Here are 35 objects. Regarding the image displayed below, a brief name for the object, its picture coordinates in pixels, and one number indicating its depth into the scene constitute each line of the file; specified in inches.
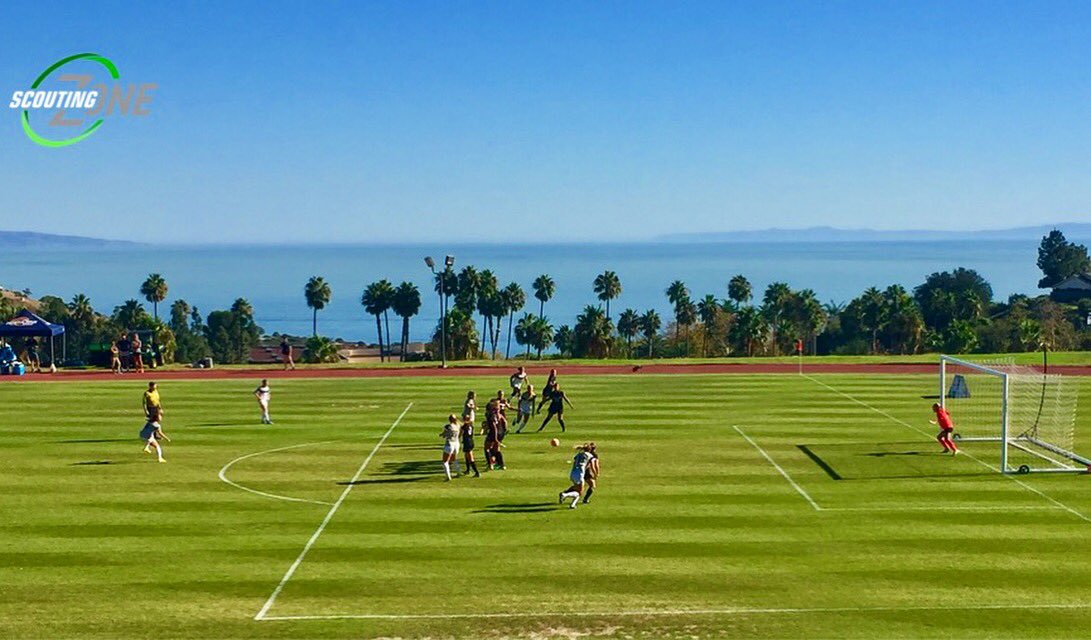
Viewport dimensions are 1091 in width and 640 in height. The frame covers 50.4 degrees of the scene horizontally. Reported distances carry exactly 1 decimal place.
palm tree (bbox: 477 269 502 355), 5511.8
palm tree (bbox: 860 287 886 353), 4426.7
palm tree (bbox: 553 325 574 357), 5576.3
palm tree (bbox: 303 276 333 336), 5654.5
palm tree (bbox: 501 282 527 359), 5575.8
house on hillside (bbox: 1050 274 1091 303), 6565.0
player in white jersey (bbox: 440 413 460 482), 1213.7
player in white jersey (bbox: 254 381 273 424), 1624.0
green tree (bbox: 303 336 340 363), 3703.2
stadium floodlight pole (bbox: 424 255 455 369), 2343.4
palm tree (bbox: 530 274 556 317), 5880.9
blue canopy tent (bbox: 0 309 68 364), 2519.7
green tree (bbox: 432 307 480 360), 4387.3
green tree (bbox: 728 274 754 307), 5718.5
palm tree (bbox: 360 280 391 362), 5526.6
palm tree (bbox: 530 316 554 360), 5099.4
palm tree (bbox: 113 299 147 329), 3656.5
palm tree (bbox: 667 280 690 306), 5359.3
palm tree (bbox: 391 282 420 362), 5536.4
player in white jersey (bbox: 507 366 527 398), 1706.4
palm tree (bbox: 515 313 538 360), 5219.5
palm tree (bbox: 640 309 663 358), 5275.6
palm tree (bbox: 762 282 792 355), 4992.6
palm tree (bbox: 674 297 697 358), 5270.7
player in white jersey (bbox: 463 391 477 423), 1280.6
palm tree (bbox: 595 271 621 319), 5708.7
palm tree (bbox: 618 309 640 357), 5374.0
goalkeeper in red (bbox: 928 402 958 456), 1359.5
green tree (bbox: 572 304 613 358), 4547.2
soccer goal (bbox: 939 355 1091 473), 1291.8
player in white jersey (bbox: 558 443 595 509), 1081.9
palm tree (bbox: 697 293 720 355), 5255.9
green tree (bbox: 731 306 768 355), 4001.0
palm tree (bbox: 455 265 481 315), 5492.1
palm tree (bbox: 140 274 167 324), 4985.2
